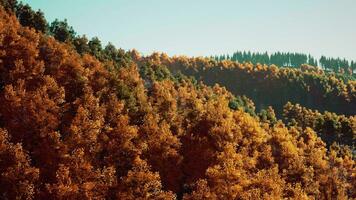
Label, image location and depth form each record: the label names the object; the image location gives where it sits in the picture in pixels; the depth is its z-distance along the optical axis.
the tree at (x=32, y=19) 143.75
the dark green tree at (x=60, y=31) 148.38
